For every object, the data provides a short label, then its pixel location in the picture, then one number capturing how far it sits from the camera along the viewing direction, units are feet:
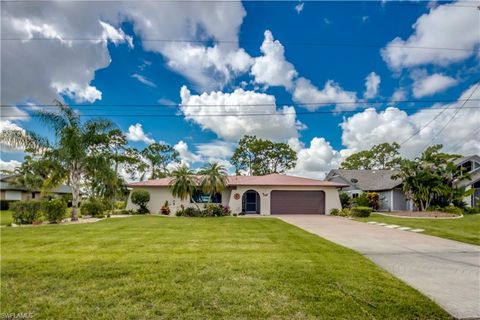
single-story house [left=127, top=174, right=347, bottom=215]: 73.61
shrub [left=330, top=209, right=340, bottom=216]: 70.72
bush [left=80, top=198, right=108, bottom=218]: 61.32
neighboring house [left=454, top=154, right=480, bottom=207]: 77.71
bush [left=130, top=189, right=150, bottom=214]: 73.20
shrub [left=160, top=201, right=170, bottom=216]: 73.26
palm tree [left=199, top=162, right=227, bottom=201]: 67.23
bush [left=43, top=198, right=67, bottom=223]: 47.78
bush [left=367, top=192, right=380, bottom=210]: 87.35
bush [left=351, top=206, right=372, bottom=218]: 63.26
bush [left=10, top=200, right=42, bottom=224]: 45.83
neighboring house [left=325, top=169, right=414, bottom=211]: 83.51
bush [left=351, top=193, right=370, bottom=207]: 82.99
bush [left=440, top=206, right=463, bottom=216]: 63.55
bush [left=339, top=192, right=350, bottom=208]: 86.48
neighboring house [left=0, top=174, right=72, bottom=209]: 108.58
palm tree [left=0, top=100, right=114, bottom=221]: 50.01
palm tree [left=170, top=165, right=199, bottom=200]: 67.10
